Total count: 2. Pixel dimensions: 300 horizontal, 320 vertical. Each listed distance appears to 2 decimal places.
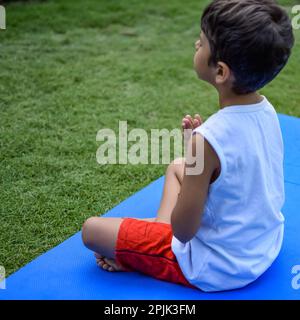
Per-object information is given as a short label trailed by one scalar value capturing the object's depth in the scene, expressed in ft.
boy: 6.31
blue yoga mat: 6.96
